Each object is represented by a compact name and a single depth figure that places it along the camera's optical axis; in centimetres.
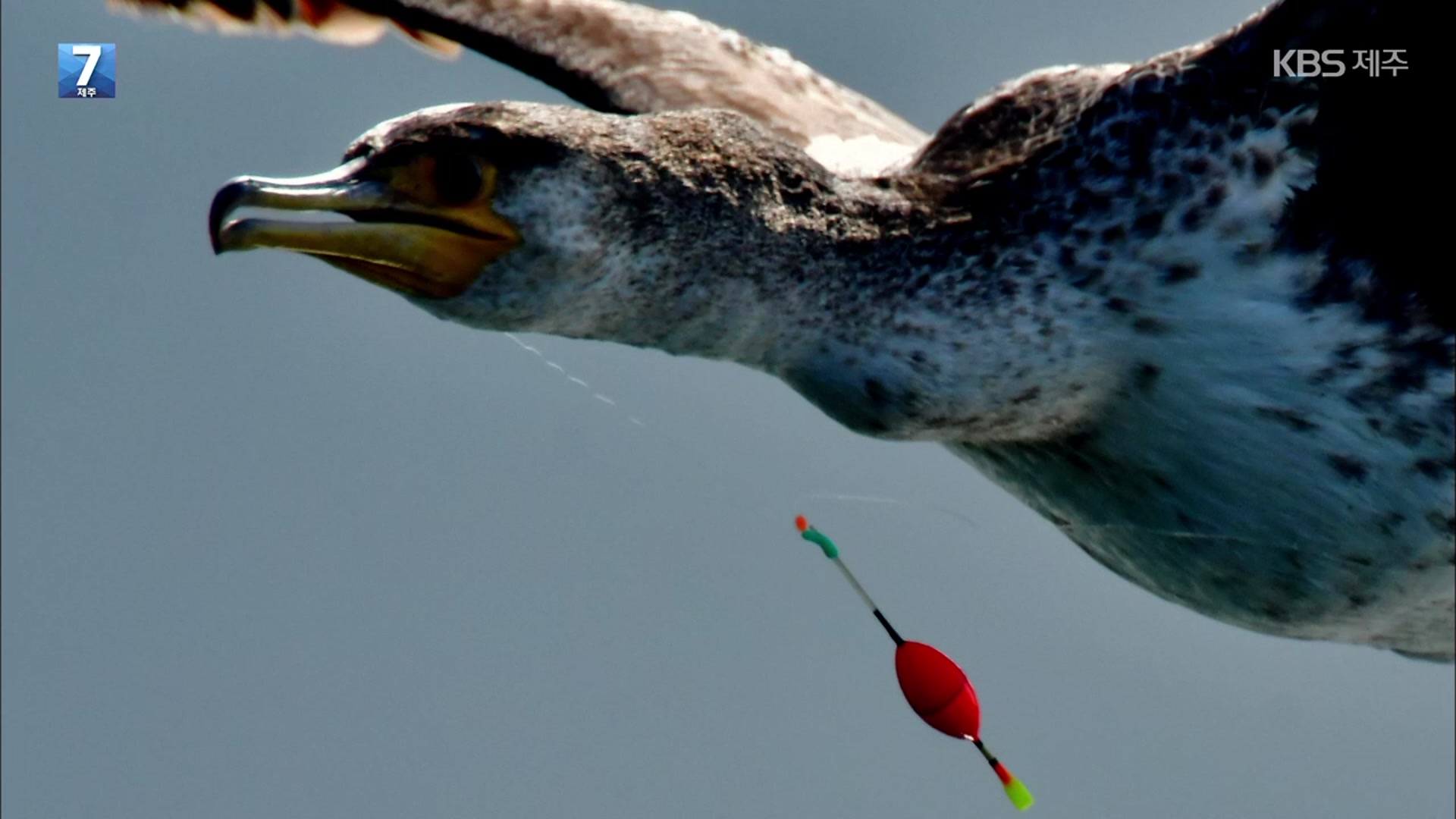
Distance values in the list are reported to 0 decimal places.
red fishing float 903
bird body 962
